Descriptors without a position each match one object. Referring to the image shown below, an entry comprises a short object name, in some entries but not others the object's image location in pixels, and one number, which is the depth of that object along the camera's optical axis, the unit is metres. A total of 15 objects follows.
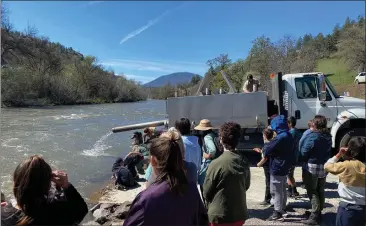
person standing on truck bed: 9.92
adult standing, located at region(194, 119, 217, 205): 4.94
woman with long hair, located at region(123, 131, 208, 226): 2.21
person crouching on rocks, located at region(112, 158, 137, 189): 8.48
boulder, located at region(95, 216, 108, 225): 5.97
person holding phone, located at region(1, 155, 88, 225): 2.19
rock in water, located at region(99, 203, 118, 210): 6.71
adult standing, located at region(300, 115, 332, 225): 5.19
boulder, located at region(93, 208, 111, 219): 6.33
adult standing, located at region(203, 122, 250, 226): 3.51
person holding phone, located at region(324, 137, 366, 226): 3.41
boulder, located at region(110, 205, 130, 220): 6.07
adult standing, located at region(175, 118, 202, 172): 4.43
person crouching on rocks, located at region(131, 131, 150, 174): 9.41
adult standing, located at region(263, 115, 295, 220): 5.44
